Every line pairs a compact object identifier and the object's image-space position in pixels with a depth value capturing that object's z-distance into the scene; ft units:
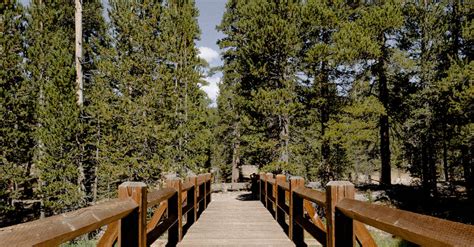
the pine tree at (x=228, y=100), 93.40
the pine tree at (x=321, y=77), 56.44
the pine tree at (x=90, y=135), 56.54
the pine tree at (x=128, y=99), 55.72
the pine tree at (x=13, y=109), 55.31
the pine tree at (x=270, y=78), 52.37
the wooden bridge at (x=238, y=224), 5.79
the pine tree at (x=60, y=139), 52.70
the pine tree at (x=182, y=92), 58.90
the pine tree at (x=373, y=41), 55.88
